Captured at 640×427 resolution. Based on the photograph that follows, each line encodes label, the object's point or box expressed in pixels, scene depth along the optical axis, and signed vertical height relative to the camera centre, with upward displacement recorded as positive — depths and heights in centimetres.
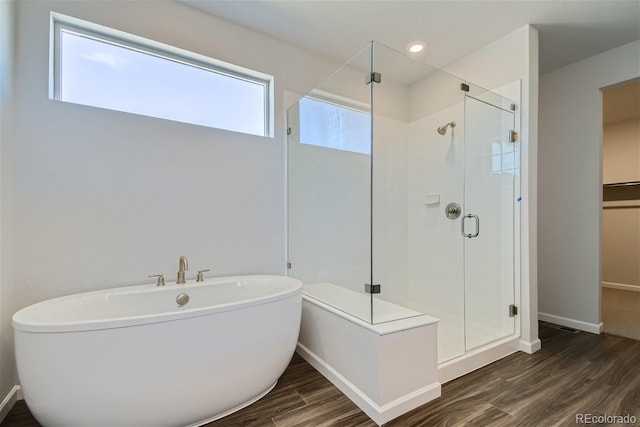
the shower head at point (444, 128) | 283 +91
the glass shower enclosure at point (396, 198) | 232 +16
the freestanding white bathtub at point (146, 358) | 120 -68
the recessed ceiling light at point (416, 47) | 262 +160
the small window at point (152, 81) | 189 +105
